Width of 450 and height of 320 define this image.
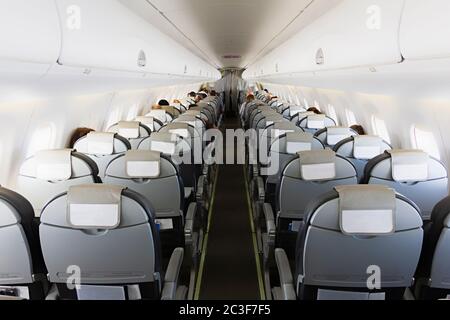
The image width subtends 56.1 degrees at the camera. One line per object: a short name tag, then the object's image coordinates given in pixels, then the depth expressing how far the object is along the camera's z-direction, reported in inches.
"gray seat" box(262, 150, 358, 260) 137.0
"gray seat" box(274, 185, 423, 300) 84.4
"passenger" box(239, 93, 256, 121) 649.5
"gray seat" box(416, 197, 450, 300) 87.0
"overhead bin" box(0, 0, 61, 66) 93.5
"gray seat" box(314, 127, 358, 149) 248.7
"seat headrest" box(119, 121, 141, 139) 267.7
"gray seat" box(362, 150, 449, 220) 132.5
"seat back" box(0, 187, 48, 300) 90.6
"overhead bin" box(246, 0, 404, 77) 131.0
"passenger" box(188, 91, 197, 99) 848.9
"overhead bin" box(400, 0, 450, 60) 95.5
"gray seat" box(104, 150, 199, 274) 144.1
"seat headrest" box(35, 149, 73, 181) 145.2
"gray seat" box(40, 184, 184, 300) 88.0
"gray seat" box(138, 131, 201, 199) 203.2
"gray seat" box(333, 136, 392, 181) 188.7
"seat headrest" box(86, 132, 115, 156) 200.2
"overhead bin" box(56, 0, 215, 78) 132.3
